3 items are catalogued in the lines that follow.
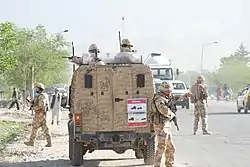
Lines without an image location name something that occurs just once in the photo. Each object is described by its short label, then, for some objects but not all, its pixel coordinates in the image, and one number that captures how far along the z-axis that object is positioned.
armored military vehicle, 12.98
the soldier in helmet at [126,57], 13.55
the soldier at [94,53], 13.87
